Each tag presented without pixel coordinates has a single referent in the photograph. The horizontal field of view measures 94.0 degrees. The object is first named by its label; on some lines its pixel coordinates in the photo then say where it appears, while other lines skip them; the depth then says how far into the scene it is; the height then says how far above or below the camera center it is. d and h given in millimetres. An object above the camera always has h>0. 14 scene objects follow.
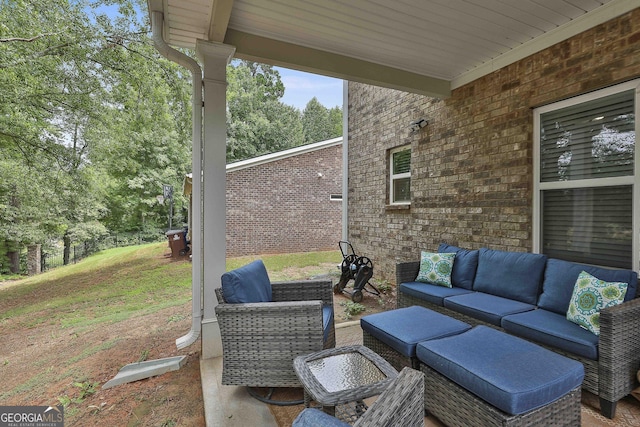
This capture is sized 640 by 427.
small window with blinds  5023 +578
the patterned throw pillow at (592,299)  2070 -638
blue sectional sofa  1878 -850
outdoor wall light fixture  4455 +1300
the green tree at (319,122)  21609 +6430
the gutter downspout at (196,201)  2834 +79
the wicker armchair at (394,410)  905 -648
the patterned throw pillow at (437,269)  3456 -699
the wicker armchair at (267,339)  2035 -891
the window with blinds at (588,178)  2568 +297
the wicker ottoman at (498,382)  1409 -872
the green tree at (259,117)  16344 +5527
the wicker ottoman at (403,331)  1978 -853
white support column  2713 +245
